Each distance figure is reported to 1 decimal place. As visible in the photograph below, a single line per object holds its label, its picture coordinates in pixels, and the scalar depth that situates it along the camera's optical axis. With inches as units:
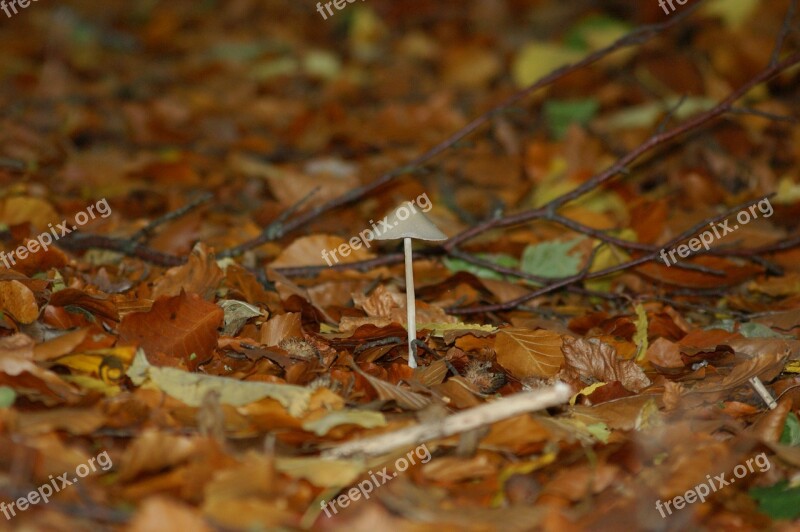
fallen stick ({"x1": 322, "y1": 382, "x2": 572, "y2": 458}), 68.3
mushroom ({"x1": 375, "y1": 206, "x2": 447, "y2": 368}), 71.2
